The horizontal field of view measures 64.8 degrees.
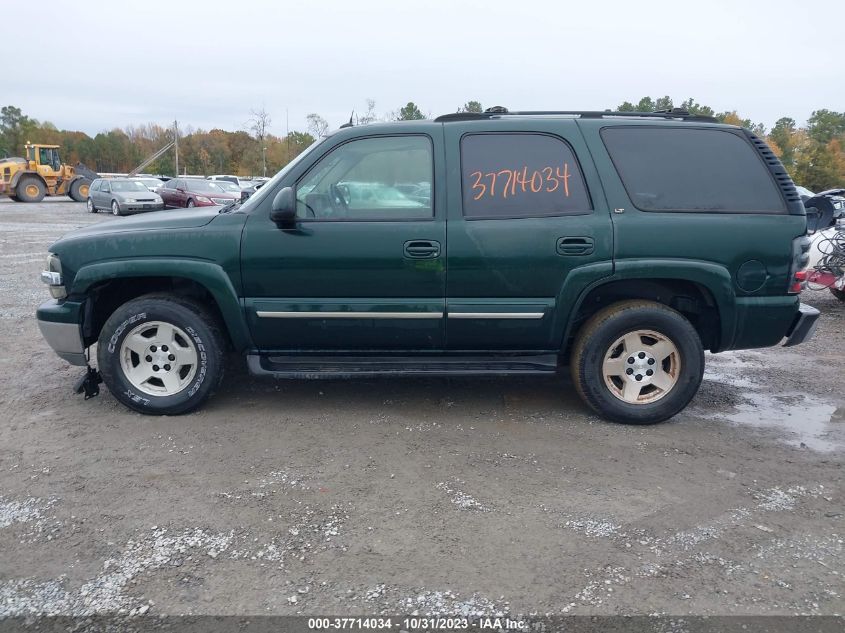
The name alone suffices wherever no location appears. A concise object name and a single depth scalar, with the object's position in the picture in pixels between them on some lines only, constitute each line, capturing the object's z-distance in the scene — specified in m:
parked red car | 21.66
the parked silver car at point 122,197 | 24.27
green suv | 4.12
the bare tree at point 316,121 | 59.31
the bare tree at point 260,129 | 67.75
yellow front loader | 32.22
